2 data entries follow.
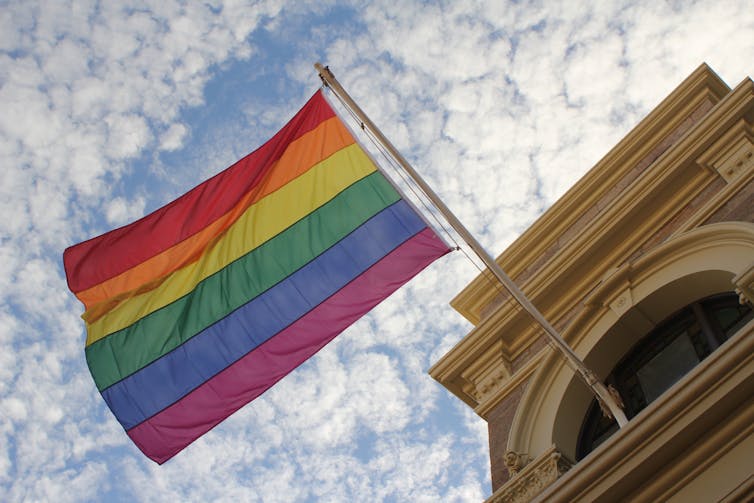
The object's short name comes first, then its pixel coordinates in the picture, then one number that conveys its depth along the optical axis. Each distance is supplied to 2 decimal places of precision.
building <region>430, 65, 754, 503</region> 10.34
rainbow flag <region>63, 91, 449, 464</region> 10.70
